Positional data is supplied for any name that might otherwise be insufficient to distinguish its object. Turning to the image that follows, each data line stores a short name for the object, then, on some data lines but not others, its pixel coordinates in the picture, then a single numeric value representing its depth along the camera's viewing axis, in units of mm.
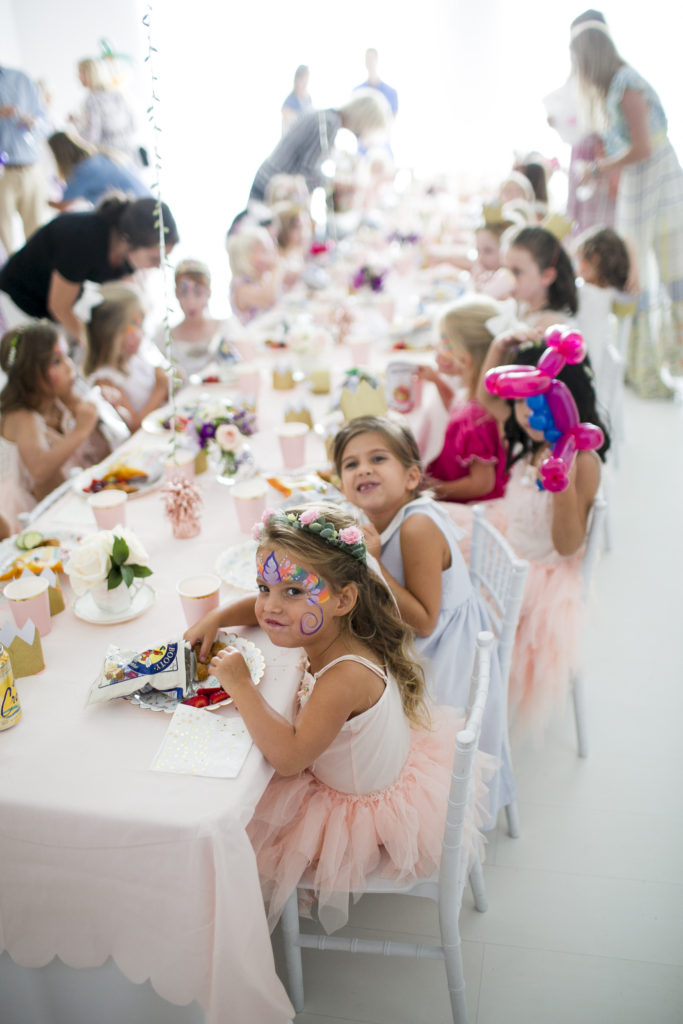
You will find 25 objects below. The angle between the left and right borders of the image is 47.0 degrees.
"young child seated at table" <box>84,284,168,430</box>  2980
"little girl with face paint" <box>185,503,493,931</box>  1335
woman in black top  3270
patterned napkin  1219
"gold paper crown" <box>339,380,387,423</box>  2367
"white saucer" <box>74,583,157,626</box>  1577
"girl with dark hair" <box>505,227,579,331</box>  2848
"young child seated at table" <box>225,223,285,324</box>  3635
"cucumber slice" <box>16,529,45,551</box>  1830
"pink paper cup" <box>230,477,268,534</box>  1889
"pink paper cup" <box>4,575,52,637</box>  1494
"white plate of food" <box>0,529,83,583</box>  1690
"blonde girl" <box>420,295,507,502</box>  2340
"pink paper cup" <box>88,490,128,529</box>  1878
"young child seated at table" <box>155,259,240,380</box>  3221
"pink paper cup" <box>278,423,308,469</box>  2188
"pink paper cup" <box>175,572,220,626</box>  1516
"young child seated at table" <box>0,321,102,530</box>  2436
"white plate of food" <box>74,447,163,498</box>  2131
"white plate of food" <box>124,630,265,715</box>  1349
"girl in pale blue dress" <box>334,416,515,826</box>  1734
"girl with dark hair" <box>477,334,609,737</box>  1984
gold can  1270
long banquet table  1150
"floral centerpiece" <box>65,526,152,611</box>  1529
